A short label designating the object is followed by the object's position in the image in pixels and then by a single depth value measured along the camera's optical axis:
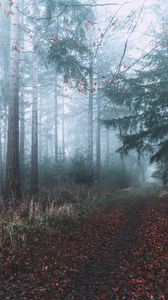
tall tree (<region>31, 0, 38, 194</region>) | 15.69
